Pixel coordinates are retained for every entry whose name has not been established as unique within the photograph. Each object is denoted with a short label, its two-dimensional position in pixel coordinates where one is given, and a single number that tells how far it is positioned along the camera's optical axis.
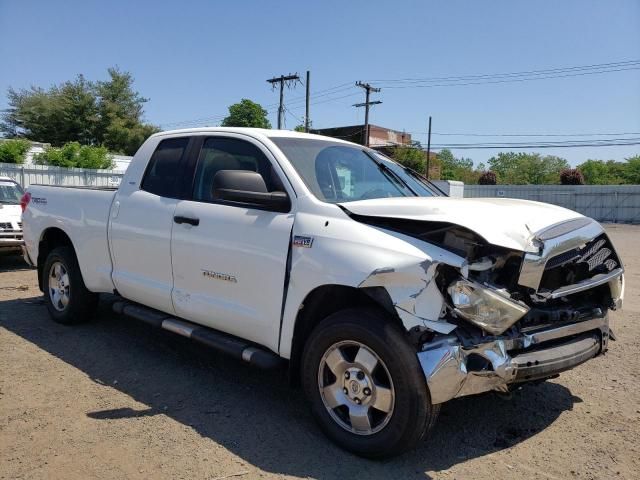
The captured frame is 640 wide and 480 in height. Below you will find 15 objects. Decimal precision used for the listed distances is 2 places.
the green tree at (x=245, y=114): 64.06
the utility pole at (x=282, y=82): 38.65
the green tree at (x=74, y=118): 47.56
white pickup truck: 2.82
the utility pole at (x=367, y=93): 40.87
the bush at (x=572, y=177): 37.44
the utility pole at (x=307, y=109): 34.81
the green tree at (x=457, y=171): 78.38
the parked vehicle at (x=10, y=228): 9.16
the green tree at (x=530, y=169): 99.44
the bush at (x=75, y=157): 25.25
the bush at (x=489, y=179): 45.28
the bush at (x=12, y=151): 23.47
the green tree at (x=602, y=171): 77.06
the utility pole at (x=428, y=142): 45.98
